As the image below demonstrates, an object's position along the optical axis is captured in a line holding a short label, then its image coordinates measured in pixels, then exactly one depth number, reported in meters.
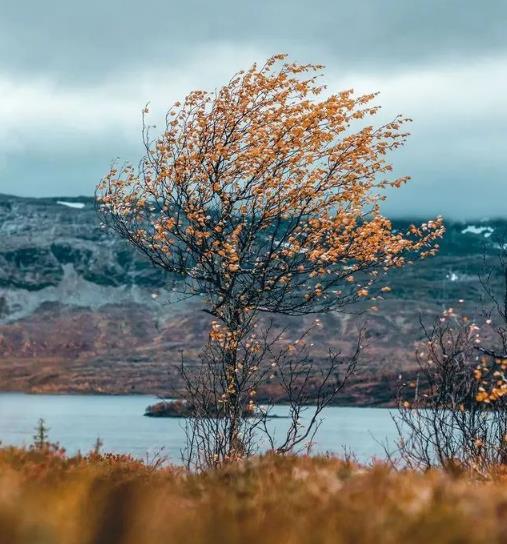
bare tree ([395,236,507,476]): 21.38
